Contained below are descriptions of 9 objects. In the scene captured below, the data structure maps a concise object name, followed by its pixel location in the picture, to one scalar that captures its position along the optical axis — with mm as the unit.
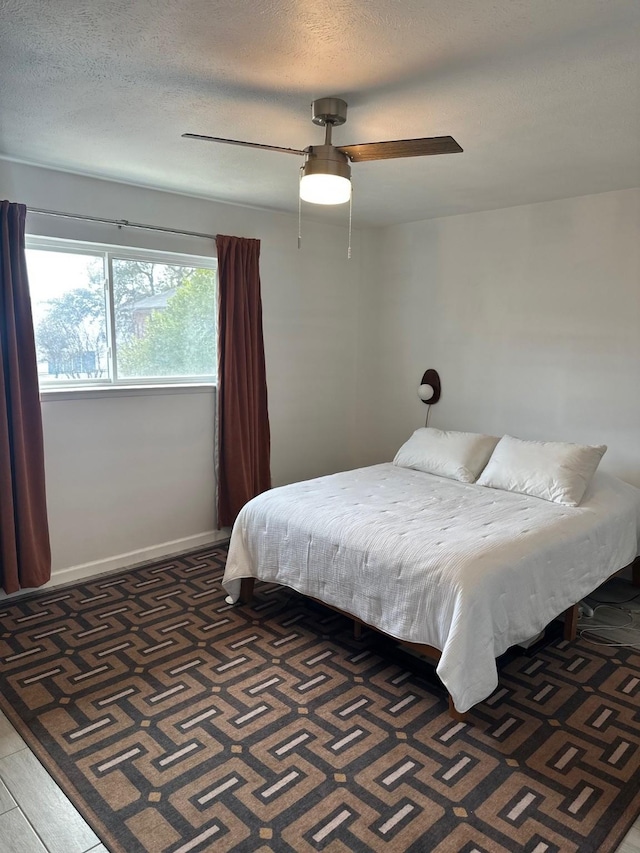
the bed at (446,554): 2238
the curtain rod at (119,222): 3240
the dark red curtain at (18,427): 3033
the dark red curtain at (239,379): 3998
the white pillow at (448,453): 3693
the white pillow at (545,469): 3154
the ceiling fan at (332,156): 2146
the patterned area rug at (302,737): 1773
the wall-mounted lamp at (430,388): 4559
